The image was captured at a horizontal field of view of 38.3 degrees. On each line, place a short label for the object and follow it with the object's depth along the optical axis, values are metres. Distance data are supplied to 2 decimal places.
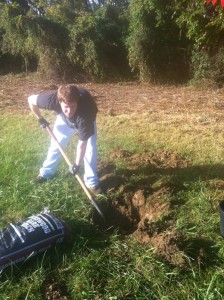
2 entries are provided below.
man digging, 3.62
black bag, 2.88
